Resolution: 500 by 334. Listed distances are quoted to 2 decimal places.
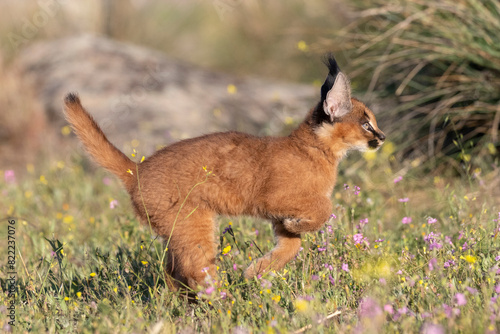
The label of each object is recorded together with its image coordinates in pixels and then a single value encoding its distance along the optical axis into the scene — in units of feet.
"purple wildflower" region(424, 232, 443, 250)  23.61
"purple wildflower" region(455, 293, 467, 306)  17.29
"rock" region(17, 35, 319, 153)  53.01
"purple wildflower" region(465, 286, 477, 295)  18.83
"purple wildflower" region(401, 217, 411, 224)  26.35
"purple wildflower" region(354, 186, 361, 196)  25.62
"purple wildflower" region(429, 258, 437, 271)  19.68
